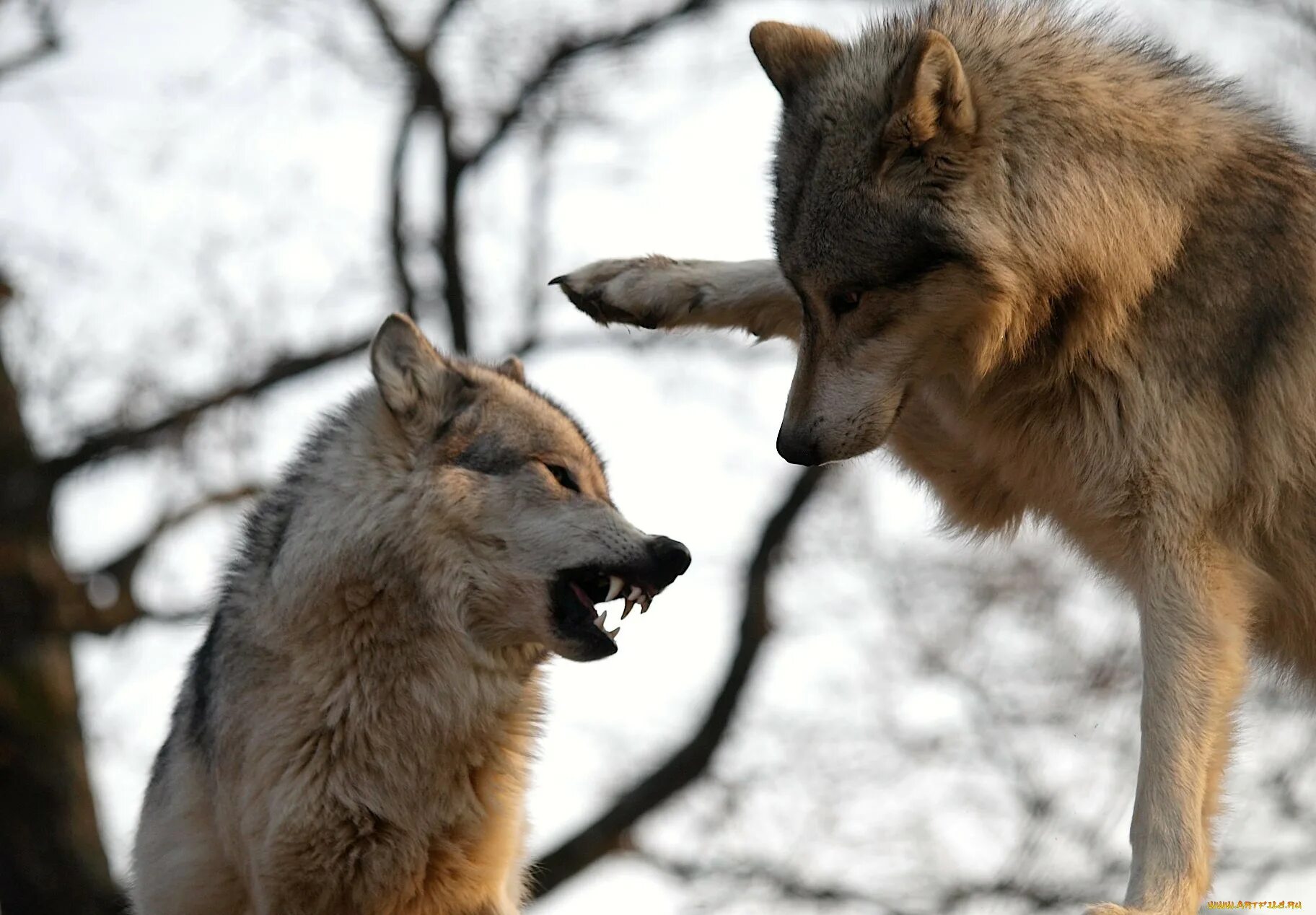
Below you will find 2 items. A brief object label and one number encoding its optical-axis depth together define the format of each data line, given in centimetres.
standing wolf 902
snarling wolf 927
